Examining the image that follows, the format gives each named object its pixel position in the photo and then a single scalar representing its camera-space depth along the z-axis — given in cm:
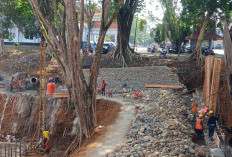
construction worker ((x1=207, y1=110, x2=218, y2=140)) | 1109
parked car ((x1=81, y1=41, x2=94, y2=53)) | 3816
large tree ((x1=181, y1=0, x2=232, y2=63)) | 2298
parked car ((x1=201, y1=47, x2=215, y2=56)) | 3018
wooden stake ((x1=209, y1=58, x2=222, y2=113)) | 1357
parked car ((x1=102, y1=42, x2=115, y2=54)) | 3434
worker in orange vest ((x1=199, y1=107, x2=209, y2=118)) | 1259
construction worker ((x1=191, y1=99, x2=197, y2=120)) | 1474
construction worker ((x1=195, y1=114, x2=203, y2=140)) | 1179
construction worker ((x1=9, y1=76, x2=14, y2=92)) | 2202
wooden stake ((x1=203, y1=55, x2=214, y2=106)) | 1465
